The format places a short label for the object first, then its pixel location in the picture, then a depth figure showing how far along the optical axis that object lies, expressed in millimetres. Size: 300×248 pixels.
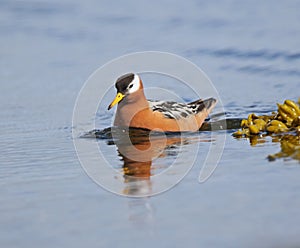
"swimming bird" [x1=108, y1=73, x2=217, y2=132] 11180
